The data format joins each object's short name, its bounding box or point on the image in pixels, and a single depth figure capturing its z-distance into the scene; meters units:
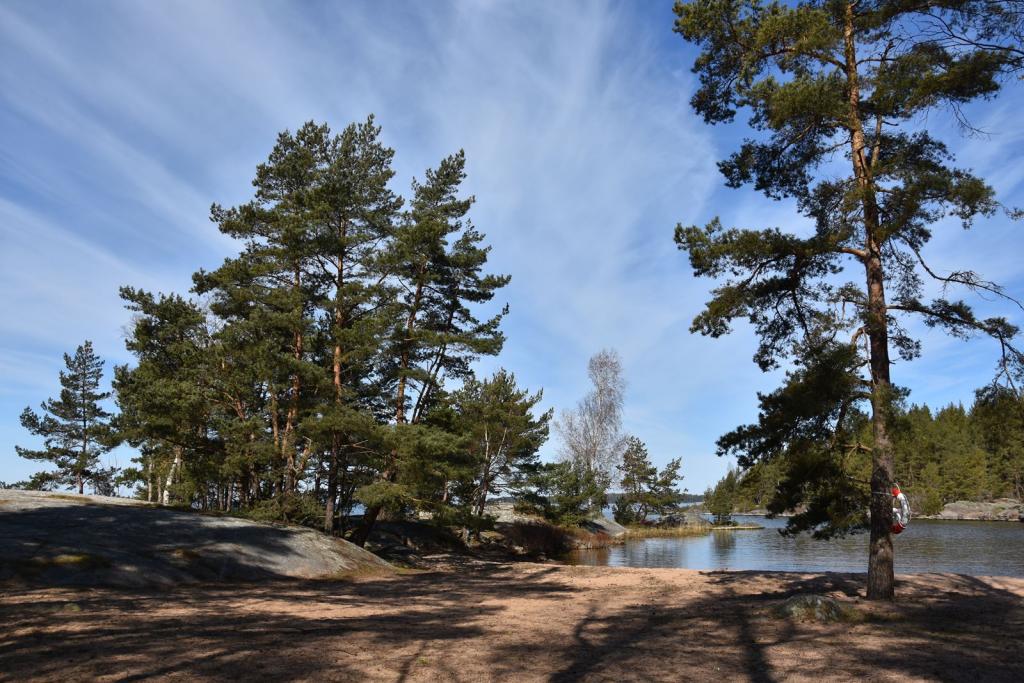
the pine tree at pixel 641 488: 55.75
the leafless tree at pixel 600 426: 45.66
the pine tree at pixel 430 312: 19.69
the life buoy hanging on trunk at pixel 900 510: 10.04
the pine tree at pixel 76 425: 37.53
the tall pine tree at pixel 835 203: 10.28
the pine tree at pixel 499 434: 27.44
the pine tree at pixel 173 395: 18.23
